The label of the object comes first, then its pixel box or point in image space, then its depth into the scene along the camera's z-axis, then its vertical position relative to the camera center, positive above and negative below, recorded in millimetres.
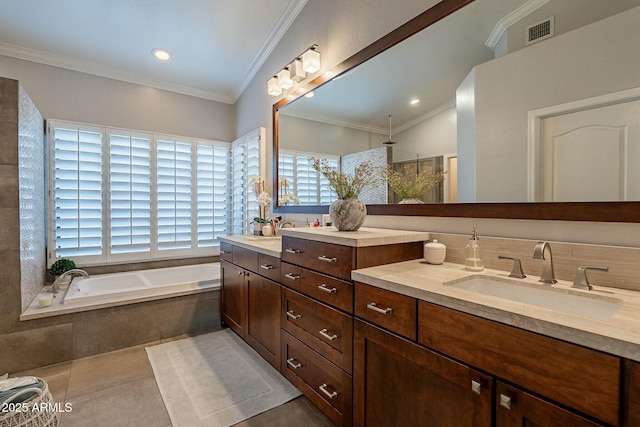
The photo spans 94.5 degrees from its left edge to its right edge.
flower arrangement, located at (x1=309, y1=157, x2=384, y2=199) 1808 +229
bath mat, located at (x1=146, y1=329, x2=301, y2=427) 1718 -1160
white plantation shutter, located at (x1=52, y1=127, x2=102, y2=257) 3035 +213
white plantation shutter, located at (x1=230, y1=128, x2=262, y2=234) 3457 +460
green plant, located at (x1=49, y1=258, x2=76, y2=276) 2891 -544
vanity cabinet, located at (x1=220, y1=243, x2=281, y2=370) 2004 -671
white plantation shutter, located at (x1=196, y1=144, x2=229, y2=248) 3852 +254
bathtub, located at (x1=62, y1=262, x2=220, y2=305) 2496 -721
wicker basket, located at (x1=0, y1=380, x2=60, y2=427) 1189 -844
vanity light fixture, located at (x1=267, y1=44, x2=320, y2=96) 2479 +1273
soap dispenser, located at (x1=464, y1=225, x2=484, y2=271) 1399 -205
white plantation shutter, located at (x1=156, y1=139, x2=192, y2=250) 3594 +218
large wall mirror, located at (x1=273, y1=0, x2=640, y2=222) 1076 +495
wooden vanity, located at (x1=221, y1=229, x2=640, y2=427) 731 -470
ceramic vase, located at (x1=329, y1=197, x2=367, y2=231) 1713 -5
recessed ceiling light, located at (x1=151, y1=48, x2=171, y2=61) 3095 +1681
